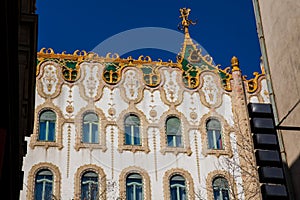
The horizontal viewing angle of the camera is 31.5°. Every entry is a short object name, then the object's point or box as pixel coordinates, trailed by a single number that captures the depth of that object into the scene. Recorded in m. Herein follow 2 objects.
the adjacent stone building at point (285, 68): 10.19
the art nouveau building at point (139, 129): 21.56
